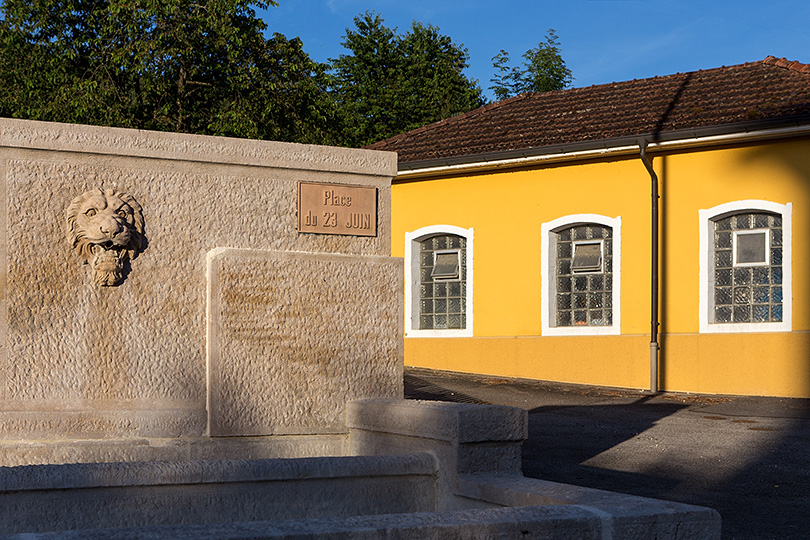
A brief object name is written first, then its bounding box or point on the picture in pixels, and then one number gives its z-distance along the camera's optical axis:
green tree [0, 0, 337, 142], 22.83
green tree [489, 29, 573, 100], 35.19
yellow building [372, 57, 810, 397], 14.12
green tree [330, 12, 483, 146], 33.62
